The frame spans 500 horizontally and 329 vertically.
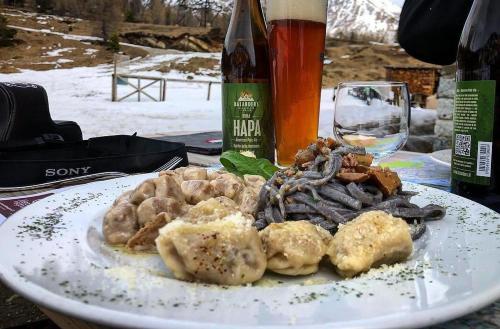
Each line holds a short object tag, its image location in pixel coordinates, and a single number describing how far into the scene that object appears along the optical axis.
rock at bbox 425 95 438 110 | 5.15
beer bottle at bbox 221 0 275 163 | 1.01
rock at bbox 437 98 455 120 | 3.12
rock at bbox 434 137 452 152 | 3.04
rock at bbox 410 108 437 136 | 3.58
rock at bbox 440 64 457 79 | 3.10
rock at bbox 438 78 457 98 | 3.12
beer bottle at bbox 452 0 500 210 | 0.73
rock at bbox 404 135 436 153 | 3.13
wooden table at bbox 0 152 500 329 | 0.37
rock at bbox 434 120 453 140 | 3.08
